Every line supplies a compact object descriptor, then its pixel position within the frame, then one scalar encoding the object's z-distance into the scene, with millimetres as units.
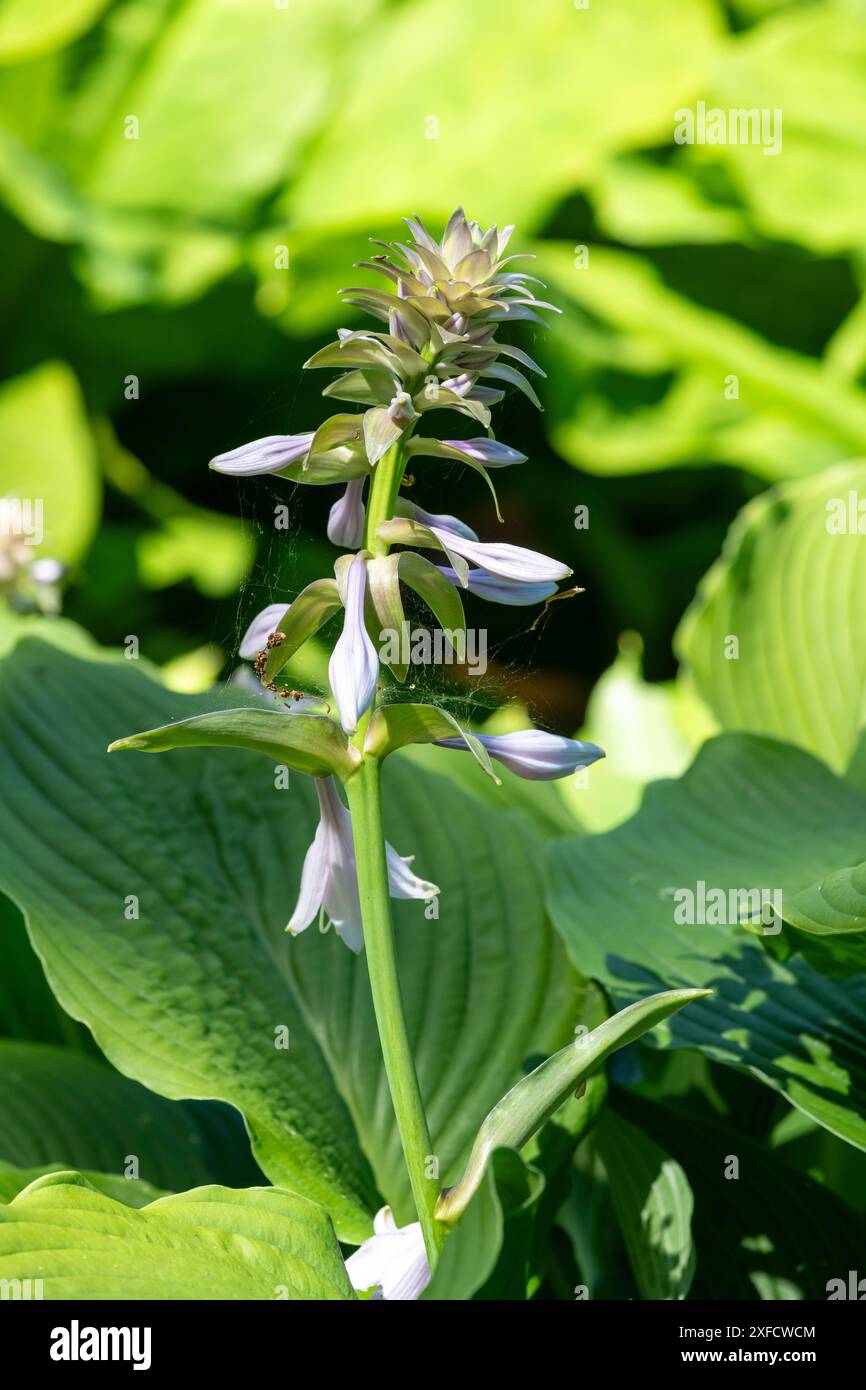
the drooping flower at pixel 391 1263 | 552
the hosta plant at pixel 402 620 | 481
